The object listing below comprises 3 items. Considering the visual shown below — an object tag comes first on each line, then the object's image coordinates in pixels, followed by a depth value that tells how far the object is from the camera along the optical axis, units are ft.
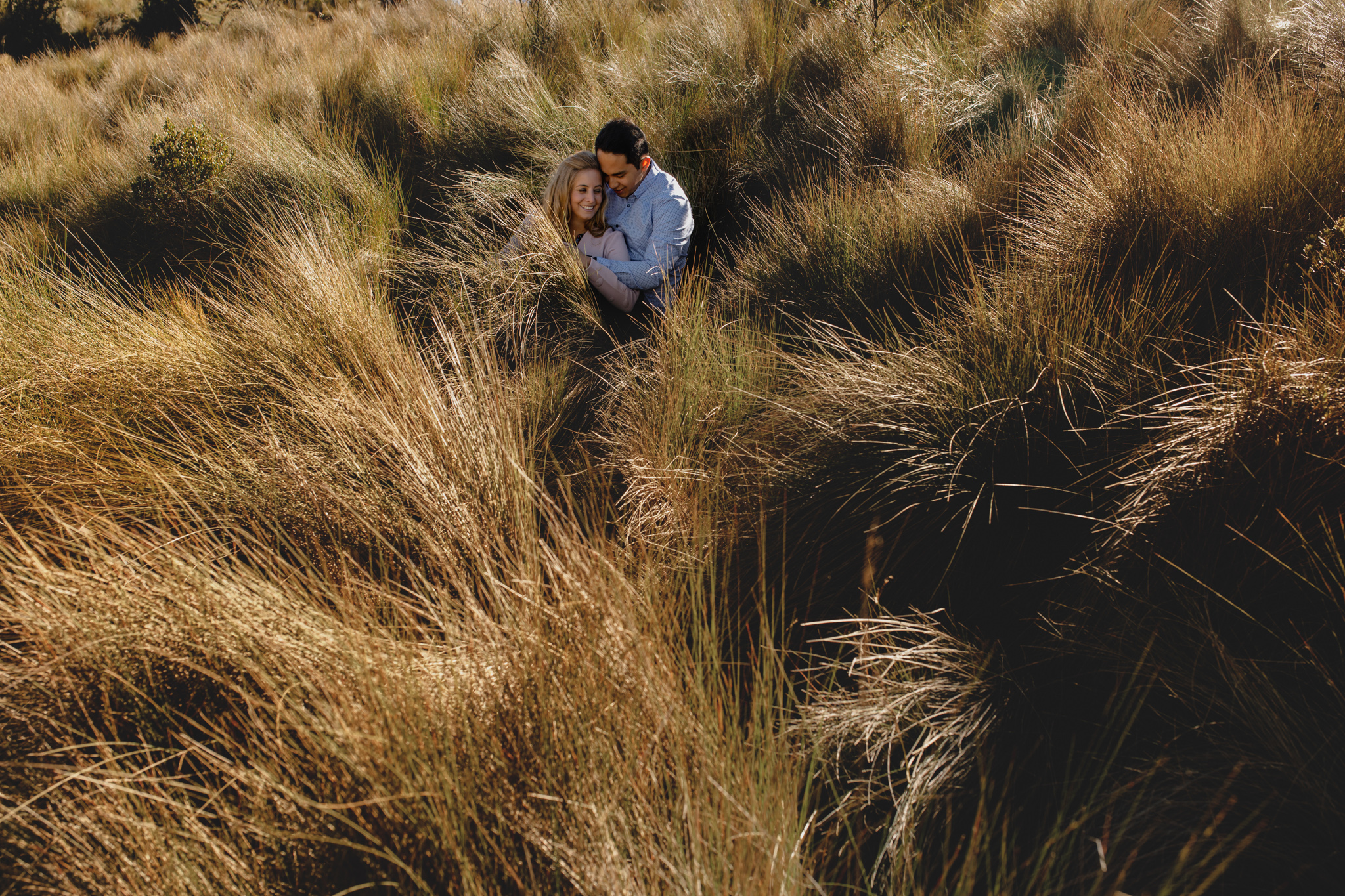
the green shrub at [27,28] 42.06
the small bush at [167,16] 43.88
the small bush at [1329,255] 5.78
